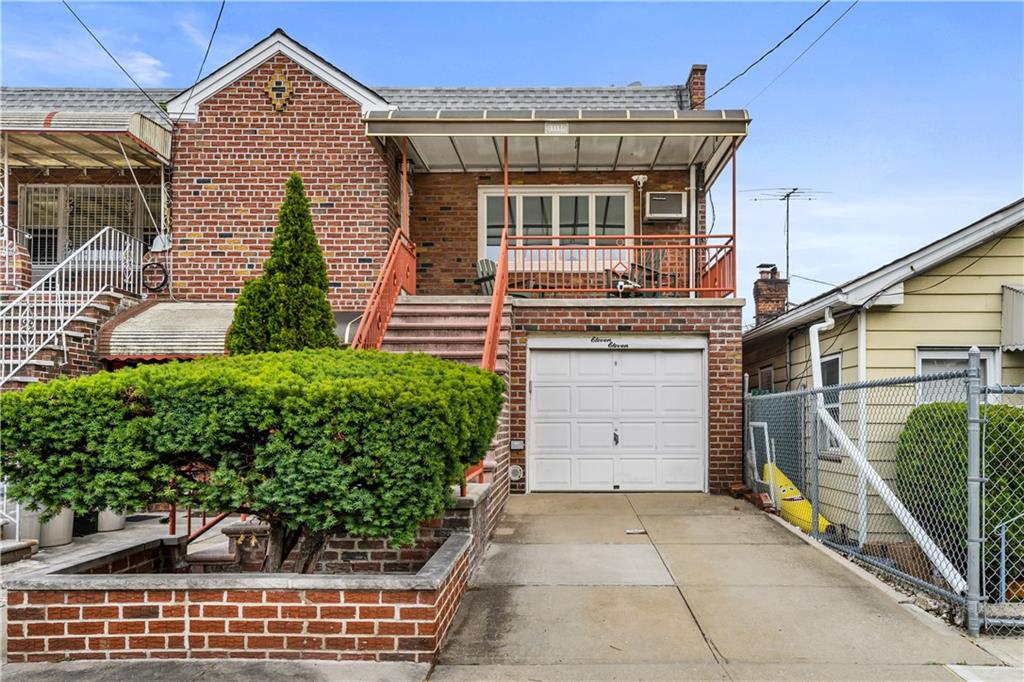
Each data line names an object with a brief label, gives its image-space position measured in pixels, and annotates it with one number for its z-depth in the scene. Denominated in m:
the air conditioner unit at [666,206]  12.93
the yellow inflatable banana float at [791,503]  8.73
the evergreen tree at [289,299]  7.19
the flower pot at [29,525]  8.31
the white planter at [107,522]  9.63
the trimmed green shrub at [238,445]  4.43
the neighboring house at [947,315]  9.17
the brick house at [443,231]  10.50
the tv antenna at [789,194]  21.92
